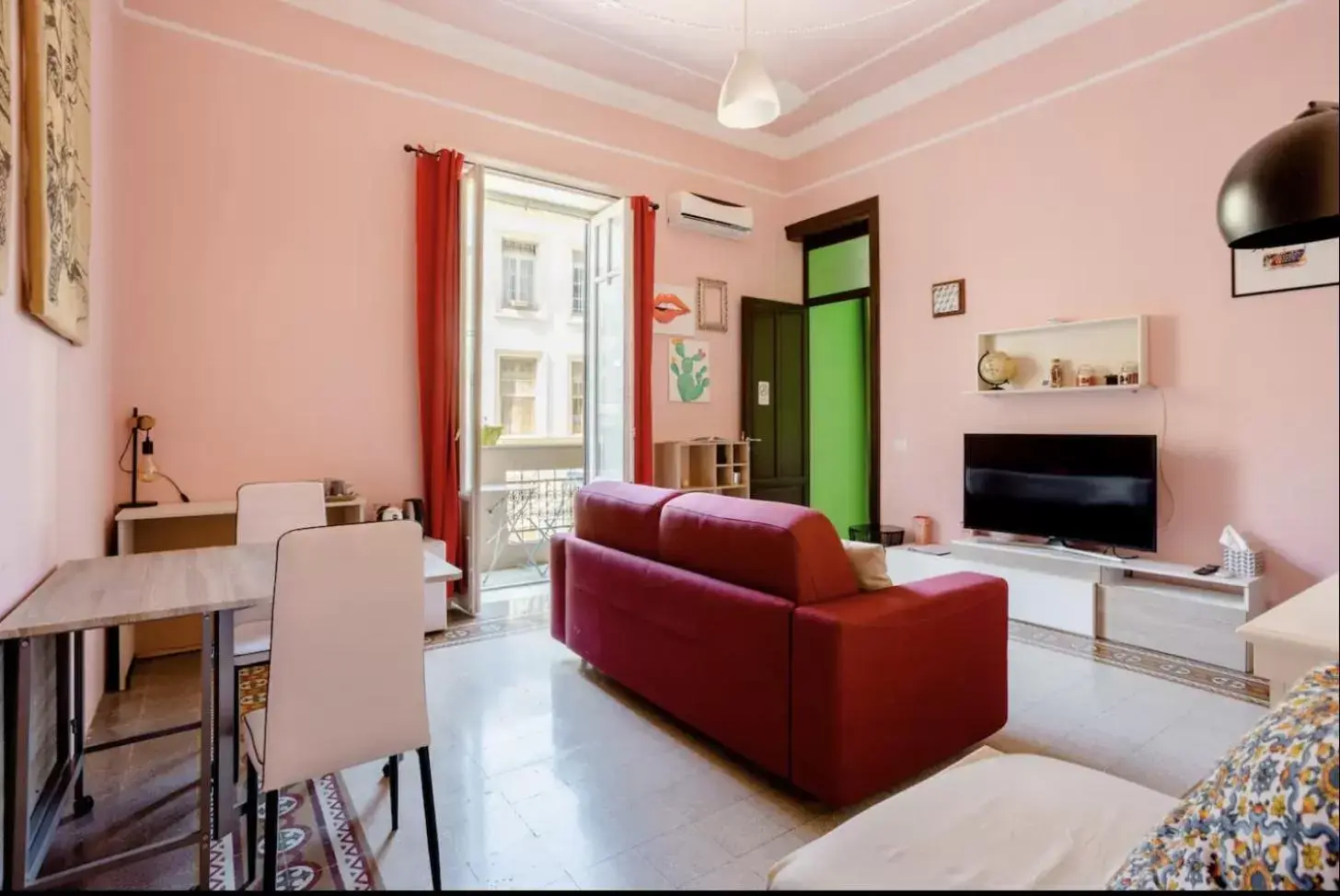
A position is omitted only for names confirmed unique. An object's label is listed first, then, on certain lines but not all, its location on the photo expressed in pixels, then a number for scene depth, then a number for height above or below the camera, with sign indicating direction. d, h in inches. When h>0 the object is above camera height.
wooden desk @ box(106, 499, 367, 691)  110.5 -15.7
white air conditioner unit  186.1 +69.3
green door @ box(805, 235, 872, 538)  192.5 +22.7
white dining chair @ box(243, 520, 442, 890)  51.1 -17.3
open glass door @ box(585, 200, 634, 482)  172.4 +28.8
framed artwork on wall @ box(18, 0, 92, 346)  57.3 +29.9
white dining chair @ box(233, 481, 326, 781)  91.9 -8.6
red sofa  66.1 -22.7
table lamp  115.5 -0.7
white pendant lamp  104.7 +59.0
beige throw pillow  74.7 -13.7
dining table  47.3 -17.0
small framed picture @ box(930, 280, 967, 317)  74.9 +21.4
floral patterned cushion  17.7 -11.4
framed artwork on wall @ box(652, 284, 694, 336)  185.8 +40.2
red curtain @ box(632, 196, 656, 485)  175.5 +33.0
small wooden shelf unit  184.5 -5.1
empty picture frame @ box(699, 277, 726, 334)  195.8 +44.4
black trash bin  136.6 -19.3
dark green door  200.4 +14.1
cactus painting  189.7 +23.3
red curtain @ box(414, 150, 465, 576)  145.3 +27.4
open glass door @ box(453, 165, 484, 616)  145.3 +18.4
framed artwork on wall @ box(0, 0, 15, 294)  50.0 +24.9
